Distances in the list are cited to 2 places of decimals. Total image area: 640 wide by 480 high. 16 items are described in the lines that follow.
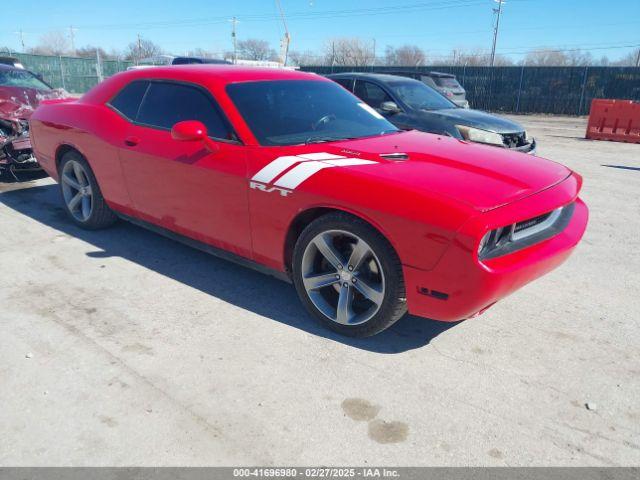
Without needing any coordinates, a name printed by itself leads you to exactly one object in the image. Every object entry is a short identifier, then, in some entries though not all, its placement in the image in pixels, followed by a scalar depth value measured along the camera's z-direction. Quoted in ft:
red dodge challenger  8.66
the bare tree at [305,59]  168.02
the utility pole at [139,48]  262.18
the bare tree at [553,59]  234.79
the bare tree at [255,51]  262.47
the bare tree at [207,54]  178.48
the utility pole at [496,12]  189.89
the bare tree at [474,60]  174.91
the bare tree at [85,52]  261.34
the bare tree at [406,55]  220.84
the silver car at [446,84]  52.34
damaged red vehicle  22.33
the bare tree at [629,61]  201.16
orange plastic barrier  43.42
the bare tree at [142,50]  262.67
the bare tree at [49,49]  304.34
